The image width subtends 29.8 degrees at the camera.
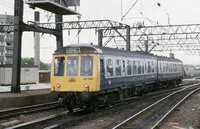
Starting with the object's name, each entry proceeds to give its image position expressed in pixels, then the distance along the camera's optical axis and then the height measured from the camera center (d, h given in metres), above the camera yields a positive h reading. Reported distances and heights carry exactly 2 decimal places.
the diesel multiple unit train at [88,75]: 15.91 +0.13
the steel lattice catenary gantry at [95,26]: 33.41 +5.03
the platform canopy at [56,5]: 20.48 +4.13
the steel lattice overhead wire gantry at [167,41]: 44.12 +5.63
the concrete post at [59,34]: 25.75 +3.01
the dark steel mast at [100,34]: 36.40 +4.32
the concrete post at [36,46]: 53.99 +4.63
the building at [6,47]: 114.56 +9.54
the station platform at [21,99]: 19.19 -1.11
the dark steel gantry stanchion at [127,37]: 32.88 +3.70
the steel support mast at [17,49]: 21.73 +1.71
